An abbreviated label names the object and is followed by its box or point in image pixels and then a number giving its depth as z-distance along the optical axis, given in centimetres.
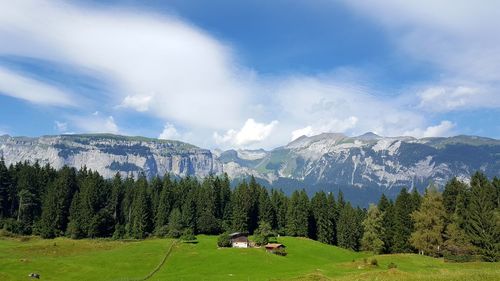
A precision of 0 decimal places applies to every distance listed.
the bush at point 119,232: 13538
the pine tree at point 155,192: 14725
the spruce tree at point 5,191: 14862
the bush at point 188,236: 11806
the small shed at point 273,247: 10782
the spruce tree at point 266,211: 14838
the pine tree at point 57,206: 13400
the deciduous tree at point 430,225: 11031
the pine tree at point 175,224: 13112
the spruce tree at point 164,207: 14088
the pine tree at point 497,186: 11946
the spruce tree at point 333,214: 15046
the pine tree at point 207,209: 14000
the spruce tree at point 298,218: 14588
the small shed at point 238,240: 11619
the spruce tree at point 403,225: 12188
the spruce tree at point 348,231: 14462
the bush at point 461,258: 9275
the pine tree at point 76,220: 13252
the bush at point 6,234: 12791
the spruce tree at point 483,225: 9681
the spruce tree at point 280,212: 15188
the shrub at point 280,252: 10557
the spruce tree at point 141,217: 13725
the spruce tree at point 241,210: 14262
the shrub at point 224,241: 11319
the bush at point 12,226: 13400
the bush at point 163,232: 13438
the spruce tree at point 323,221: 14688
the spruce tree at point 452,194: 11812
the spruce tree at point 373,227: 12694
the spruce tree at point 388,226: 12725
